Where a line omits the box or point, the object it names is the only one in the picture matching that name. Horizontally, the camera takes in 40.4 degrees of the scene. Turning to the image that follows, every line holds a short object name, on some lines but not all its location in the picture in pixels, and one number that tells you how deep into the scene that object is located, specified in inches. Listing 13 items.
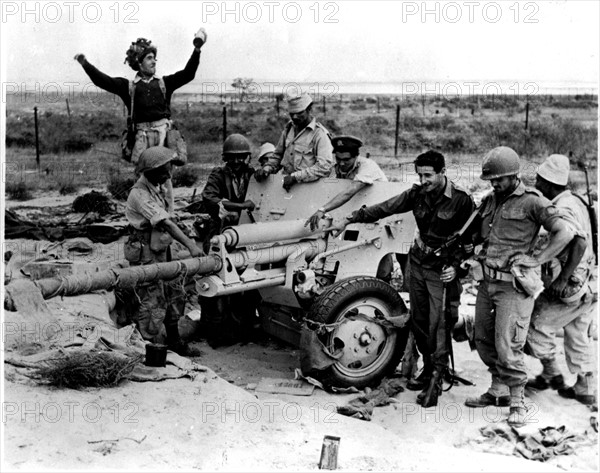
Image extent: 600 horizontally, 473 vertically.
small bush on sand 228.1
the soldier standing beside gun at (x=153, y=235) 289.0
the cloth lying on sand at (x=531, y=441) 244.2
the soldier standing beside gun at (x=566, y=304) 273.9
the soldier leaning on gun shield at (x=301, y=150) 323.3
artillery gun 279.3
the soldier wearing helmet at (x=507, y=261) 255.3
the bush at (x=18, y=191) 631.2
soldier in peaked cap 306.0
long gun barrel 223.6
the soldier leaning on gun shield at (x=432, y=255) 275.3
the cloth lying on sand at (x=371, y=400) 265.1
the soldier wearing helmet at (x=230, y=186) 331.0
